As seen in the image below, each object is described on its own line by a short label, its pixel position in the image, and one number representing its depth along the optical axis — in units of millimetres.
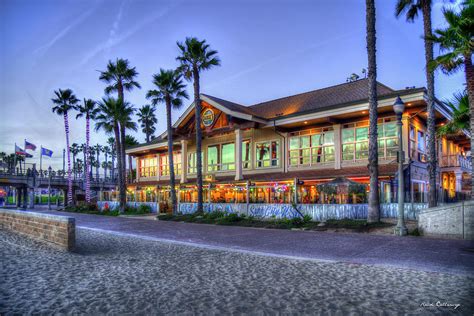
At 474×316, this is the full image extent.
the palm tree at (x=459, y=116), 15328
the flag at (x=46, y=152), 47262
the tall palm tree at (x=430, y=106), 16578
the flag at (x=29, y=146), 44219
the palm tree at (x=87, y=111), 44188
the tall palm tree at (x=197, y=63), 24781
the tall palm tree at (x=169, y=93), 27594
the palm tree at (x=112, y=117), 32625
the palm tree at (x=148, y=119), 49803
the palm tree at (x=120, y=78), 33500
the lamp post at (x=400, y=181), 13203
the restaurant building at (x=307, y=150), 21766
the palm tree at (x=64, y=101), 45281
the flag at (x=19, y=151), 44828
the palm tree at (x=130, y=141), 48750
